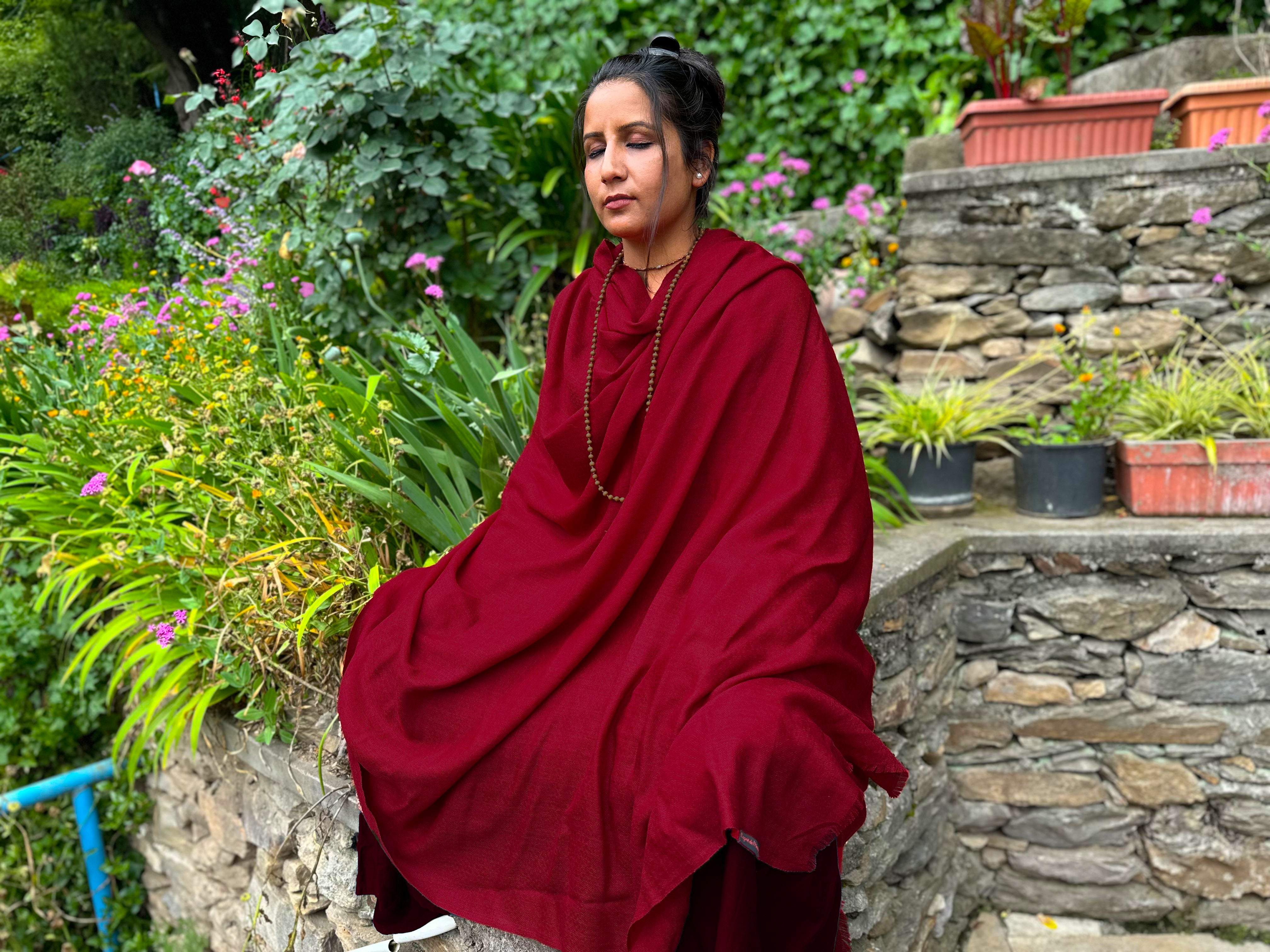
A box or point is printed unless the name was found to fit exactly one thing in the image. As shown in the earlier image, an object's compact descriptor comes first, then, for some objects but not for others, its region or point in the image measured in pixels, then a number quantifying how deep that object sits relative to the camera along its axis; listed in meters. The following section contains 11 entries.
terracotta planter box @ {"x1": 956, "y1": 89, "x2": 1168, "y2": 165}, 3.47
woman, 1.26
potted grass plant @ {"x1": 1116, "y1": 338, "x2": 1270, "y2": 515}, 2.93
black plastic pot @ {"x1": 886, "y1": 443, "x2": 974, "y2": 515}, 3.15
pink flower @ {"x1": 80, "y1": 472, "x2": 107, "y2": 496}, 2.23
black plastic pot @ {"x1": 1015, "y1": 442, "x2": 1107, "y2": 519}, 3.07
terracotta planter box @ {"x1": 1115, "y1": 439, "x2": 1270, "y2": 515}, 2.92
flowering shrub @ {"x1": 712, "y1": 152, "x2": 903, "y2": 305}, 3.91
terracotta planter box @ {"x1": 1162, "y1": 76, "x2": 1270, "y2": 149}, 3.37
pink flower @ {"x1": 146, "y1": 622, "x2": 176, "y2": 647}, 2.04
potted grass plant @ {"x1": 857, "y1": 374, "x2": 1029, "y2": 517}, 3.15
